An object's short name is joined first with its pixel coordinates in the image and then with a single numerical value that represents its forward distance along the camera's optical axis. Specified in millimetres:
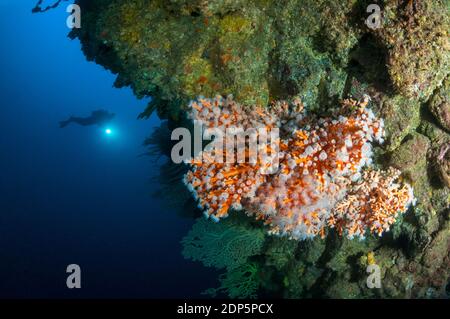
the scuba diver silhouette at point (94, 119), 21825
